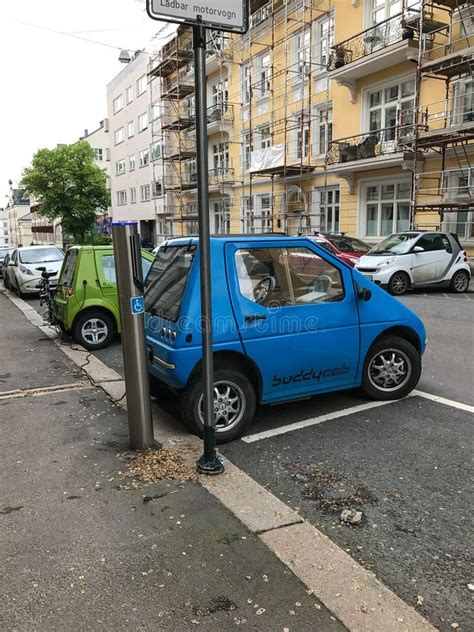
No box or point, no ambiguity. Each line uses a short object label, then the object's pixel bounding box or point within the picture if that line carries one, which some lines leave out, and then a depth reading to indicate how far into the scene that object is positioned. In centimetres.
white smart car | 1419
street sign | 309
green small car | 830
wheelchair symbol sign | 389
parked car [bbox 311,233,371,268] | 1623
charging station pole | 388
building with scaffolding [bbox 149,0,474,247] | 1809
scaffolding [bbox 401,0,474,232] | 1727
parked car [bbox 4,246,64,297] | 1577
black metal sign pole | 331
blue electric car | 430
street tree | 4647
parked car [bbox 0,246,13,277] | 2791
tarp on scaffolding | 2520
